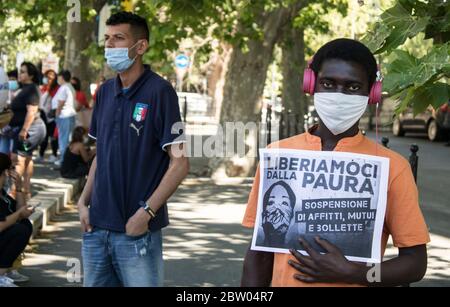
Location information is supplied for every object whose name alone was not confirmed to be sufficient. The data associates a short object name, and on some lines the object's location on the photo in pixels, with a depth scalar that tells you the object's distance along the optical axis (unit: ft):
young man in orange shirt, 9.73
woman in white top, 55.42
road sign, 113.80
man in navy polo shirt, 14.78
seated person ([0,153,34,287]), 24.61
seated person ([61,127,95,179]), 49.08
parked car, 92.59
